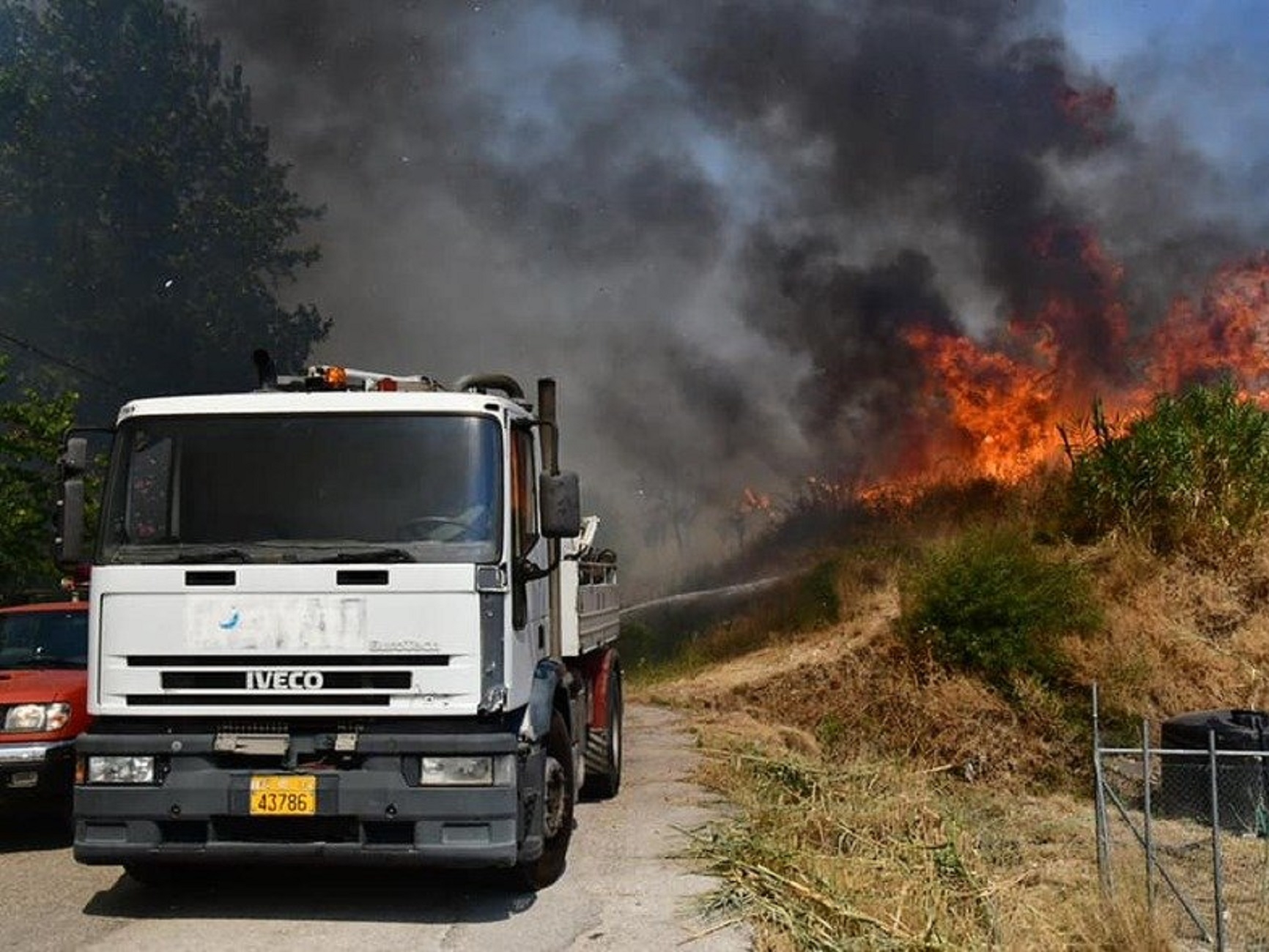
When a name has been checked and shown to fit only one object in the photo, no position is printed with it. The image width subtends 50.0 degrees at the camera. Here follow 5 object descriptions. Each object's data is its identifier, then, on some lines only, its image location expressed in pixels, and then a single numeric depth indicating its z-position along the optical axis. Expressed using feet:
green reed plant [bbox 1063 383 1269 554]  68.85
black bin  44.68
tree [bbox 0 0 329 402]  104.37
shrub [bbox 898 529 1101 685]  63.93
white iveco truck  21.72
